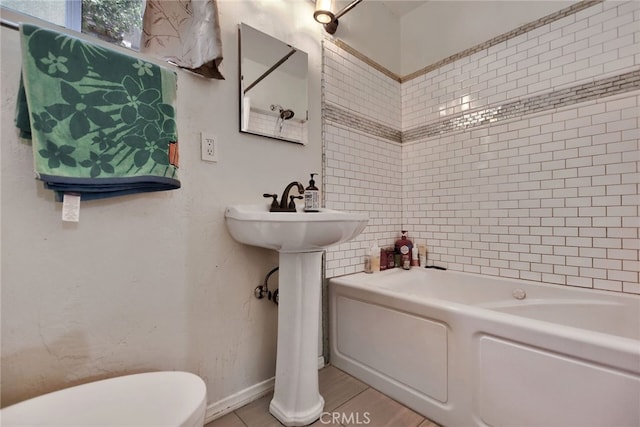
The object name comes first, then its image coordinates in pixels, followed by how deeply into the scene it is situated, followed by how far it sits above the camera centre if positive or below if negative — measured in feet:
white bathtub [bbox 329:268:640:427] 2.90 -1.87
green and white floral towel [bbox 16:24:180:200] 2.70 +1.09
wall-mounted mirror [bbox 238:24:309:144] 4.50 +2.32
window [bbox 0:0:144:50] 3.14 +2.50
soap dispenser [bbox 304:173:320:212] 4.71 +0.29
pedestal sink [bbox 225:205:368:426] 3.83 -1.57
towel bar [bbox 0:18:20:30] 2.75 +1.98
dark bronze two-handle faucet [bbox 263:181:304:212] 4.44 +0.20
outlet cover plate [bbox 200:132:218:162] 4.06 +1.03
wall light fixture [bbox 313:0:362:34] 5.17 +3.95
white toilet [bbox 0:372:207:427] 2.46 -1.86
